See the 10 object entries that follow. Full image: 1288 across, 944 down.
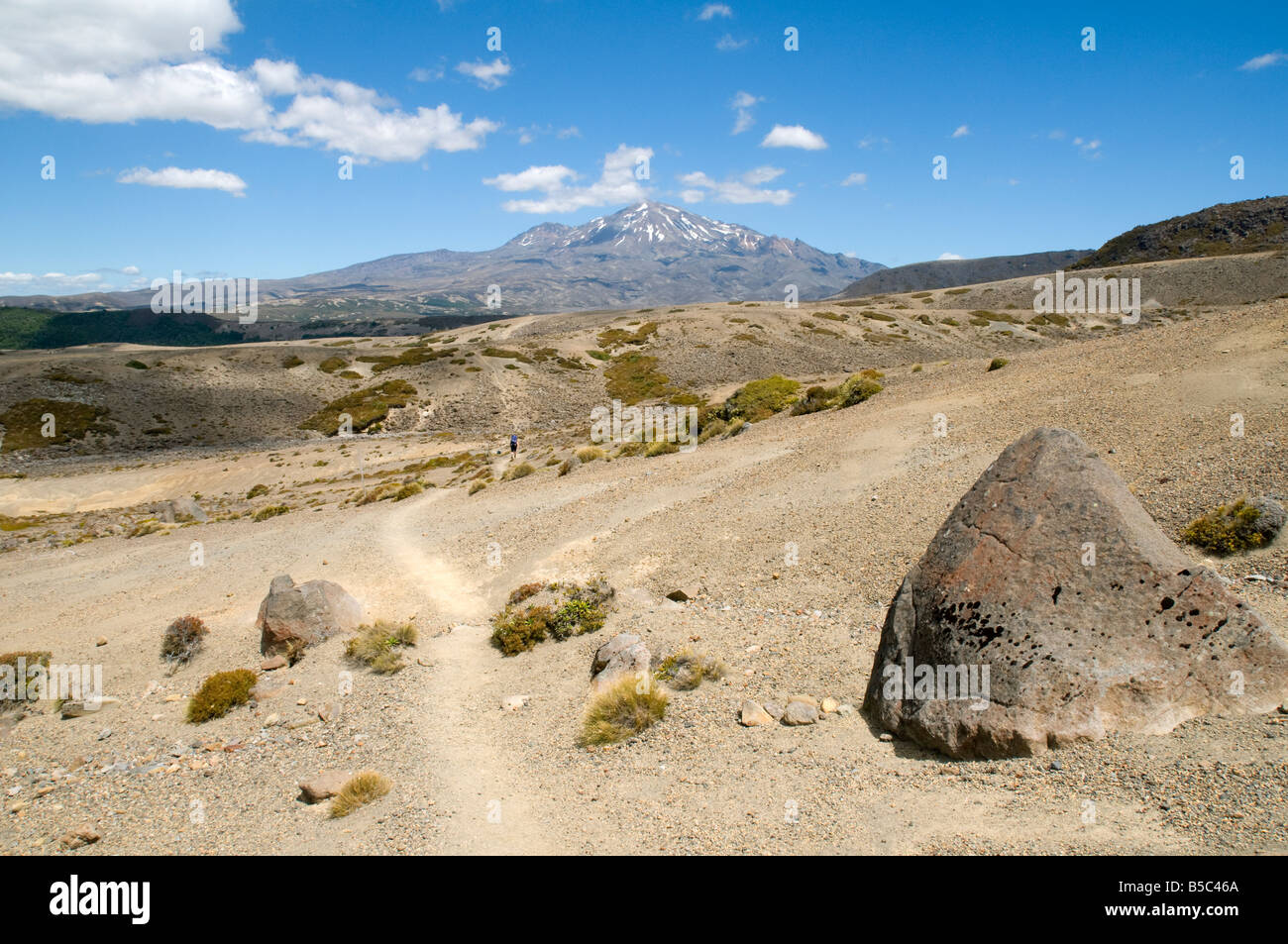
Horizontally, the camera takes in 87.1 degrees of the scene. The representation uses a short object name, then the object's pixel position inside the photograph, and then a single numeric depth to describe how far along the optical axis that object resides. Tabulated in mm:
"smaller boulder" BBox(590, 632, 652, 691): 11258
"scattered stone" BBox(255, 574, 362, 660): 15203
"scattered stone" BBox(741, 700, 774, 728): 9359
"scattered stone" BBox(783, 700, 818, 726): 9148
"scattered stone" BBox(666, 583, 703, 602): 14000
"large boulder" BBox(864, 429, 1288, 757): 6867
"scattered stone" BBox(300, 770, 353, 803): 9312
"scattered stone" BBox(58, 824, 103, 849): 9008
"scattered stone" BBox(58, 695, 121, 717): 13430
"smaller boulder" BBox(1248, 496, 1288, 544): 10562
